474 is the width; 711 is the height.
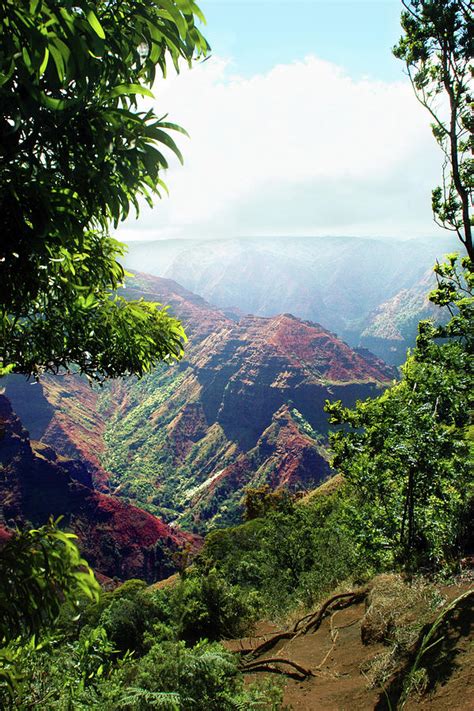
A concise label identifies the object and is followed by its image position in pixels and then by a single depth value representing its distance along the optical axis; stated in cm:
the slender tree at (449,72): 1030
